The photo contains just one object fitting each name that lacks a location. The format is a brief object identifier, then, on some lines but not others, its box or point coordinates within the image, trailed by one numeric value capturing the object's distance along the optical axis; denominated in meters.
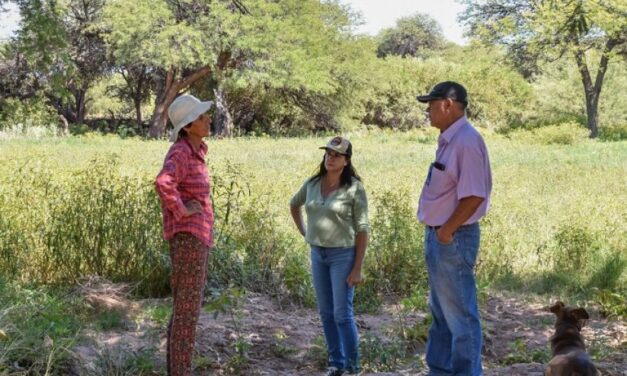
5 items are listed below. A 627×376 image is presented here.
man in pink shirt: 3.74
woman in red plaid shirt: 3.82
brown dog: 3.61
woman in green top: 4.42
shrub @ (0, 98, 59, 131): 31.88
